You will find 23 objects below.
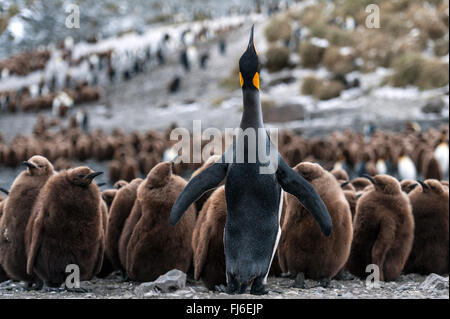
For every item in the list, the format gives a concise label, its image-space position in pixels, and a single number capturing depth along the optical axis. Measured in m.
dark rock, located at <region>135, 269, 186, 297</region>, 6.21
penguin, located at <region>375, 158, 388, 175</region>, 18.09
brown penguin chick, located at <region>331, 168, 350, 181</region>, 11.15
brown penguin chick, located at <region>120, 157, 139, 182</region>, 18.59
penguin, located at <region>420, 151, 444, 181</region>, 17.05
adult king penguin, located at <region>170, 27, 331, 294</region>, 6.16
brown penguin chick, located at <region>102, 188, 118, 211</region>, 9.83
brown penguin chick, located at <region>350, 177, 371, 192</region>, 11.39
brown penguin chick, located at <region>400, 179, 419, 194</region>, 9.74
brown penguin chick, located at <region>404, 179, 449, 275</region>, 8.62
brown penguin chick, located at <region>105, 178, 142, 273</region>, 8.29
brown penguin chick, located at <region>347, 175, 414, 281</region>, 7.91
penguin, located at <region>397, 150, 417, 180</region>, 17.66
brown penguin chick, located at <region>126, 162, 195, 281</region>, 7.45
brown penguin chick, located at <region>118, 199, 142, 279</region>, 7.78
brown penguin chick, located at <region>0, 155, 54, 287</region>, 7.62
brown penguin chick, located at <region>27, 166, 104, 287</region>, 7.24
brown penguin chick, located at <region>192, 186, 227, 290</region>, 6.84
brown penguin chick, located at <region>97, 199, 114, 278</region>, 8.66
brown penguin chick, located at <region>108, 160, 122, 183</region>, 19.02
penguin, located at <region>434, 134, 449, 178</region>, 18.05
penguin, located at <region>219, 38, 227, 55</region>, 51.09
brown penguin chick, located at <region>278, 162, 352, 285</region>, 7.26
